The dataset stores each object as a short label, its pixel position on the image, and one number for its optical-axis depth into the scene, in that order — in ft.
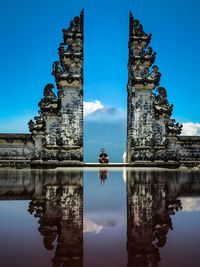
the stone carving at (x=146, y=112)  30.51
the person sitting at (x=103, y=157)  35.98
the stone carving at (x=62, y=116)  29.08
